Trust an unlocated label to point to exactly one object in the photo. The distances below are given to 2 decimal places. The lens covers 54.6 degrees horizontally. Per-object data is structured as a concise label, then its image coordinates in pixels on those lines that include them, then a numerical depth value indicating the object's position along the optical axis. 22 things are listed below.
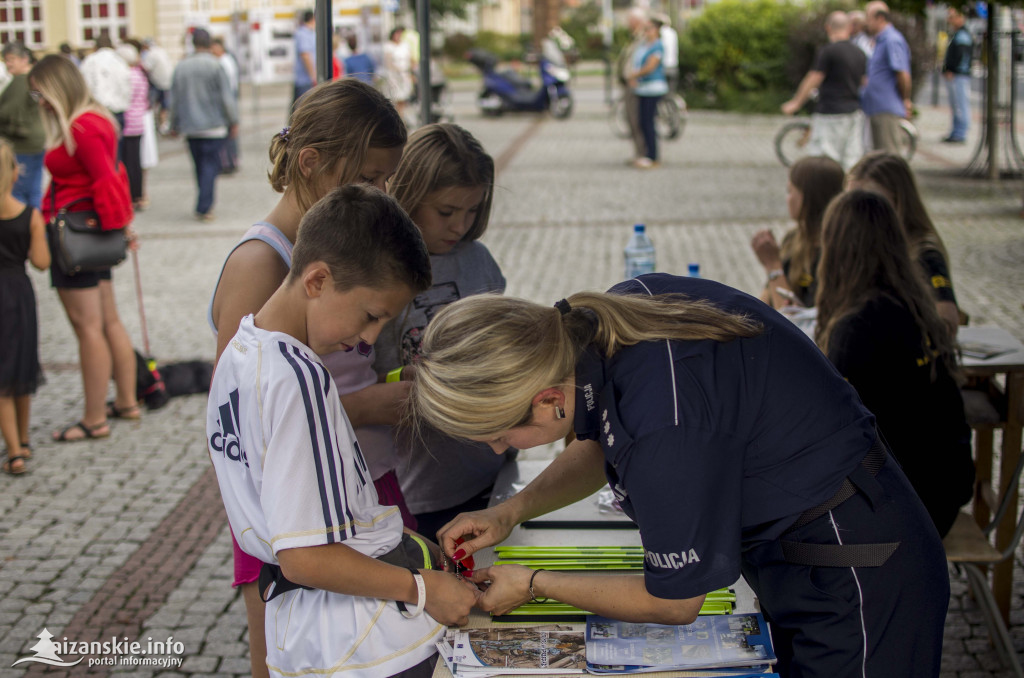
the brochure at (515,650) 1.75
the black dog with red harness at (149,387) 5.83
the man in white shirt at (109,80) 10.22
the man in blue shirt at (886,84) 10.23
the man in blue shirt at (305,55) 13.64
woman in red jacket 4.92
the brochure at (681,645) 1.73
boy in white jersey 1.68
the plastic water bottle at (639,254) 3.75
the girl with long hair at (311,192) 2.05
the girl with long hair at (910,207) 3.54
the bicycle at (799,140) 11.80
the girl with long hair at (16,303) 4.73
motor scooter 19.80
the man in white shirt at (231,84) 13.07
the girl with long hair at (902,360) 2.72
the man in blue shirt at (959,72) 14.01
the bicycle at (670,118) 15.86
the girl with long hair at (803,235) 4.11
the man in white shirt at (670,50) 12.99
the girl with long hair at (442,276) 2.43
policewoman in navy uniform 1.57
